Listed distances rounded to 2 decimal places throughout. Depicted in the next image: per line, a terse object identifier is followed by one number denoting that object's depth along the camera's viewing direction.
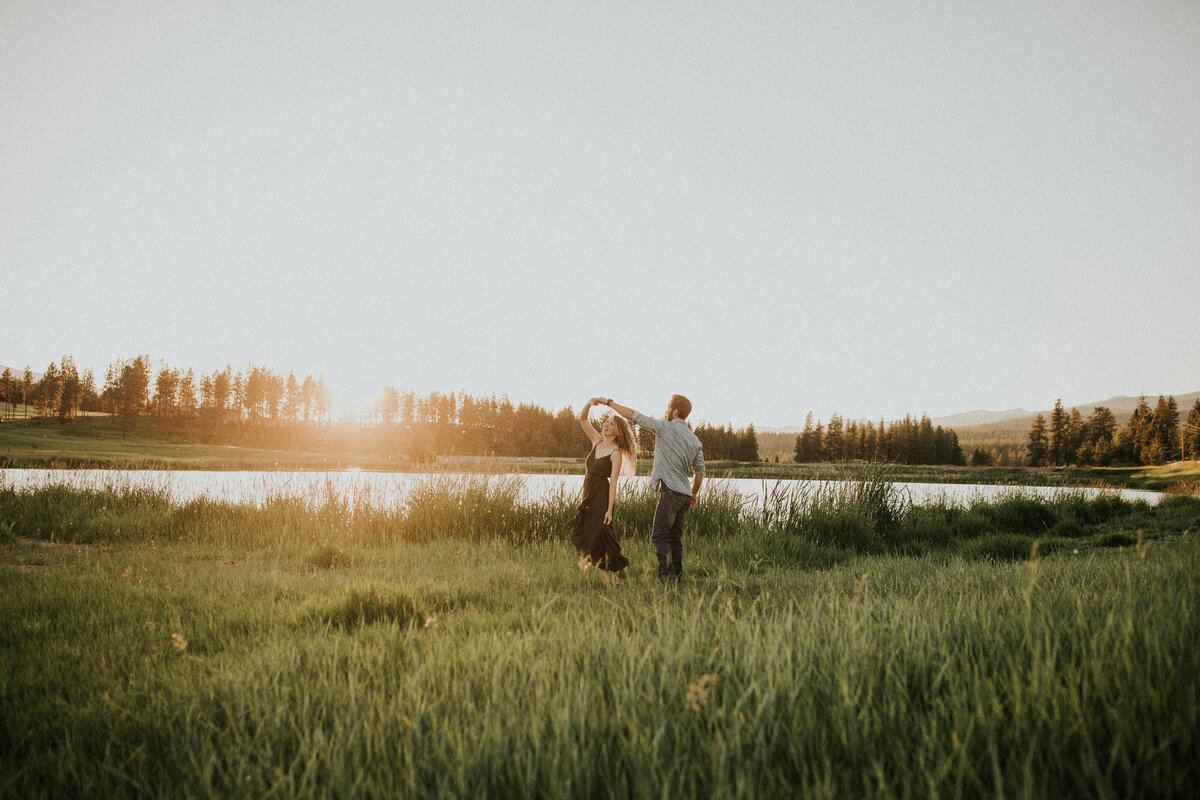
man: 6.37
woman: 6.76
